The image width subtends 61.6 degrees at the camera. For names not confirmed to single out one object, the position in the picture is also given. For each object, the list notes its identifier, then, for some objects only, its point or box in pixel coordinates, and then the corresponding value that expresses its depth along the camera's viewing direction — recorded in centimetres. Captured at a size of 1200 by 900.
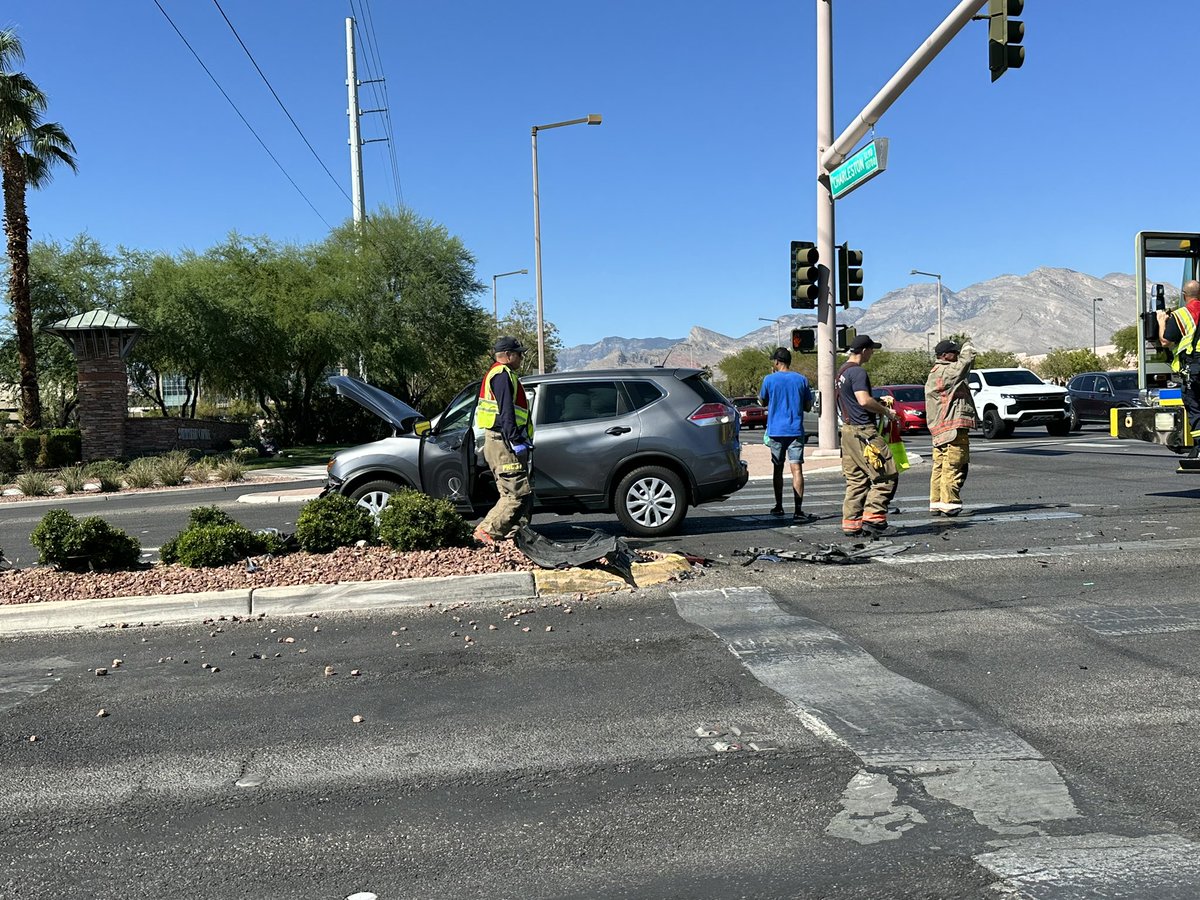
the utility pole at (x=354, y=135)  3509
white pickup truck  2638
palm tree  2738
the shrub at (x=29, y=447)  2532
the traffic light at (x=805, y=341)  1834
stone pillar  2672
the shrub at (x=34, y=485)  2112
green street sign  1522
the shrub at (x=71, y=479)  2150
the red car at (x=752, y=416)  4819
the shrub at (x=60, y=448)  2570
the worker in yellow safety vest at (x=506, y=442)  817
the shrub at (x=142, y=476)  2186
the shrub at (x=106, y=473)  2175
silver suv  991
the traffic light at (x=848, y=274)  1812
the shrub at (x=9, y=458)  2486
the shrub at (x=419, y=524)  779
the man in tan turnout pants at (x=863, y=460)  938
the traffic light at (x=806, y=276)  1772
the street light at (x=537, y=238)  3354
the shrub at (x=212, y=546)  761
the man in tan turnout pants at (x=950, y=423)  1027
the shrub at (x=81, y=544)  746
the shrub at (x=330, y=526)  794
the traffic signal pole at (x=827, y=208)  1723
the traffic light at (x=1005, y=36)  1118
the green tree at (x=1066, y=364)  7829
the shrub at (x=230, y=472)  2272
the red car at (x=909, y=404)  2916
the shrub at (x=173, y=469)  2194
